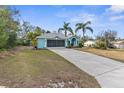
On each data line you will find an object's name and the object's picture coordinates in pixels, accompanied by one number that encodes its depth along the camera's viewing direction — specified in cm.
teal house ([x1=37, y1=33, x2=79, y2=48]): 1024
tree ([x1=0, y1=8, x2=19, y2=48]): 530
